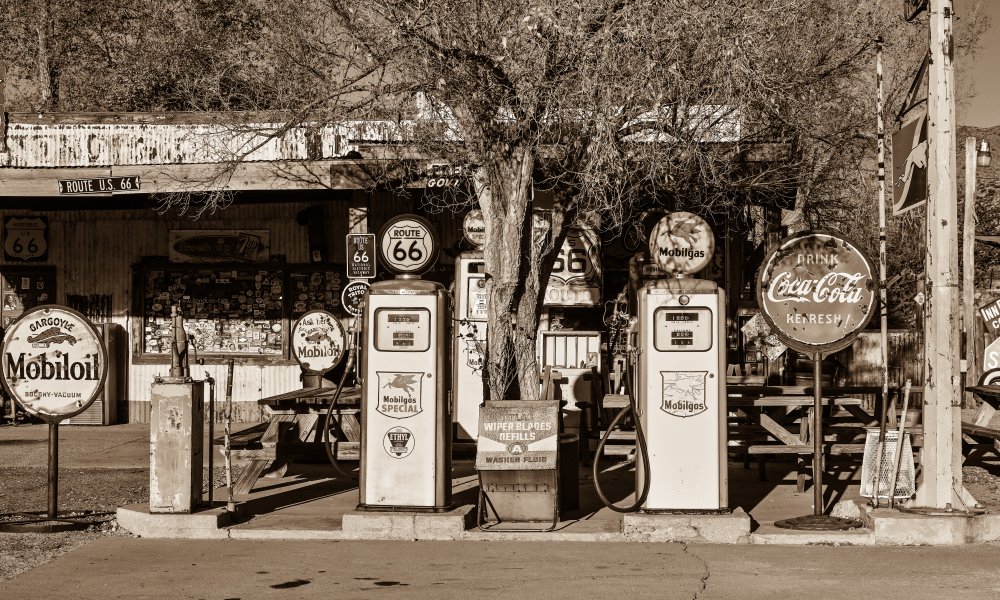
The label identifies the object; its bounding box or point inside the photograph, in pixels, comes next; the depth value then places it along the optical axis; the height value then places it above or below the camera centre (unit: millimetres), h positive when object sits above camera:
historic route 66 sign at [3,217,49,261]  17078 +1512
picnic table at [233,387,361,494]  10844 -1035
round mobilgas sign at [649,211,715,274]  13695 +1158
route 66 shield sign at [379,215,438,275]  14750 +1223
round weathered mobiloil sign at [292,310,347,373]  15133 -56
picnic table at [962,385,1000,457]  11461 -907
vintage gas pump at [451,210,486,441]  14242 +51
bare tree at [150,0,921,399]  10570 +2397
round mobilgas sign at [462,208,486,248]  14391 +1414
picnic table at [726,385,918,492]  10633 -846
